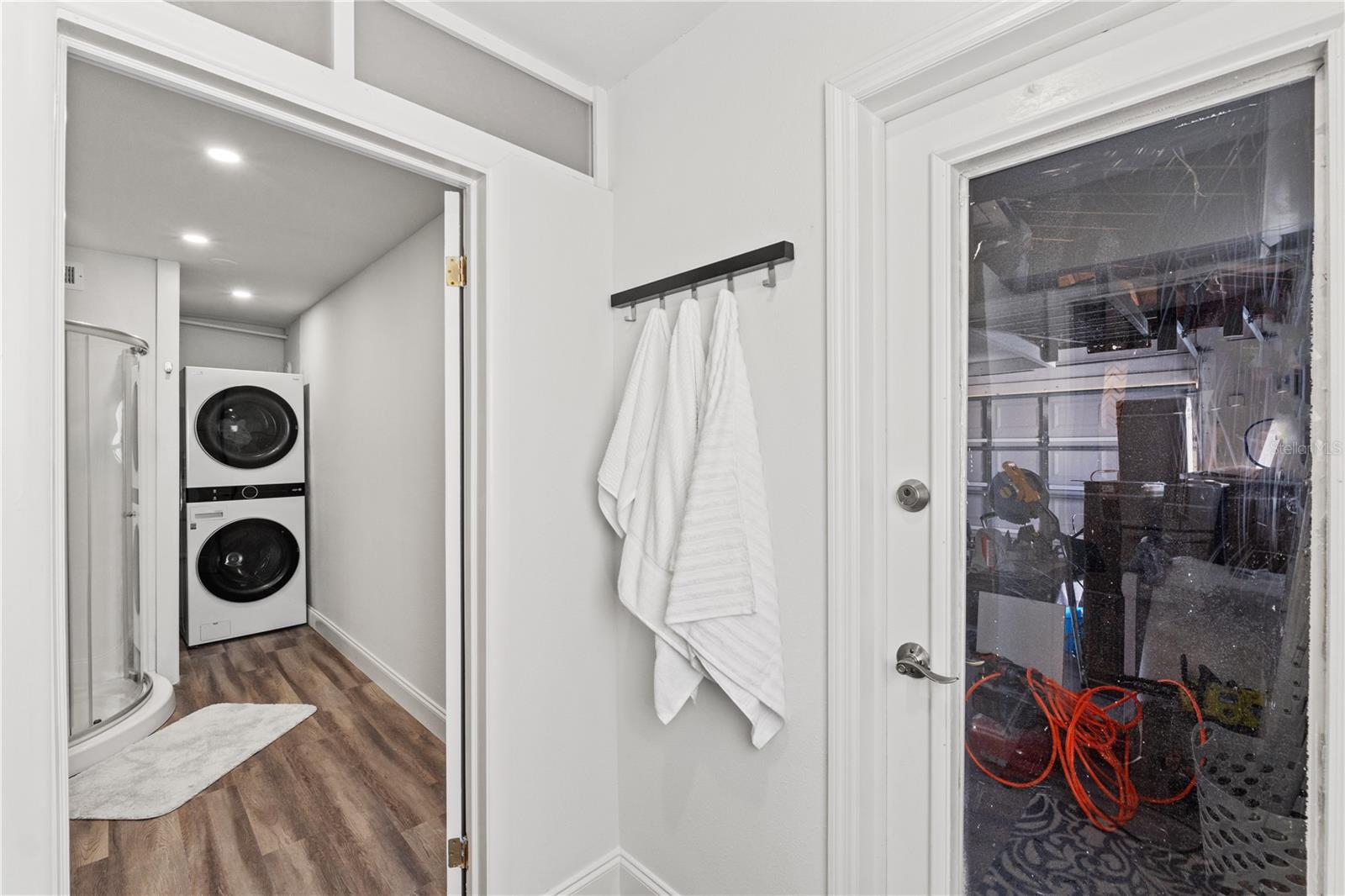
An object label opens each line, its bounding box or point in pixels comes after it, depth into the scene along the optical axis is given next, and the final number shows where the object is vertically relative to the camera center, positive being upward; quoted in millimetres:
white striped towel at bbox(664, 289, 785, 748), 1367 -289
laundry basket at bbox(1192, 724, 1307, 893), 926 -551
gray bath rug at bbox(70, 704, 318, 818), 2293 -1298
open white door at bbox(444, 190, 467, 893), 1612 -208
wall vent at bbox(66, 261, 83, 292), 3131 +824
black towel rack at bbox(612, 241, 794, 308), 1366 +403
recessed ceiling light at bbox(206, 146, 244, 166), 2195 +1008
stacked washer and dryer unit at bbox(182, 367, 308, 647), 3988 -407
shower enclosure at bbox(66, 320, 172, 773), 2604 -482
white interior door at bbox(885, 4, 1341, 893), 923 -31
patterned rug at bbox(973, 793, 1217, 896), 1022 -710
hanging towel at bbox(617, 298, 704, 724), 1473 -145
